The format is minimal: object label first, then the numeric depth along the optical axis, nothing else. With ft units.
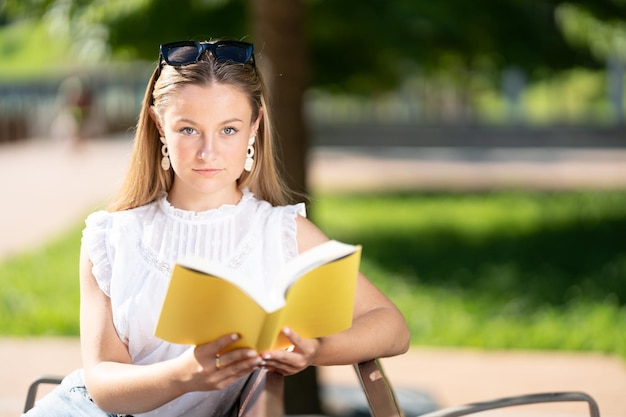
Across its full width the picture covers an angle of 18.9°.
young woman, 12.33
